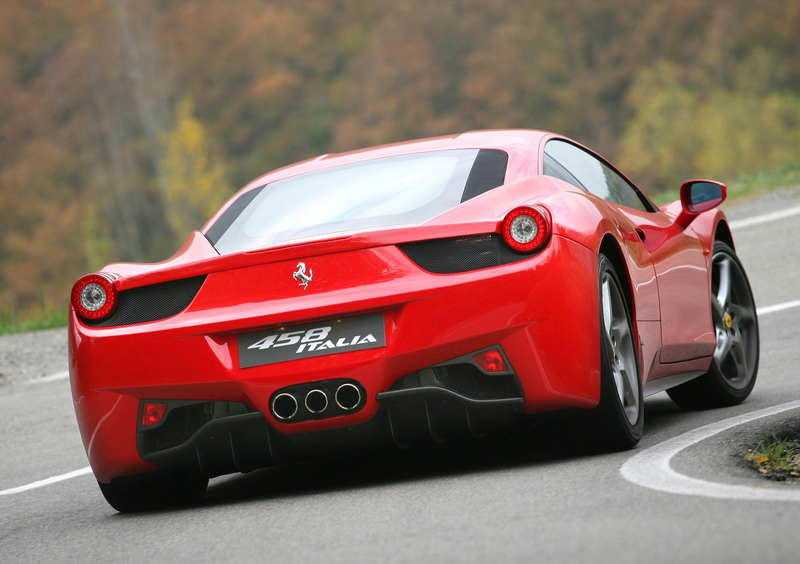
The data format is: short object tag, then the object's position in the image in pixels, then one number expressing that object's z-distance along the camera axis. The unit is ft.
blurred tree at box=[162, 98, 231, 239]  427.33
